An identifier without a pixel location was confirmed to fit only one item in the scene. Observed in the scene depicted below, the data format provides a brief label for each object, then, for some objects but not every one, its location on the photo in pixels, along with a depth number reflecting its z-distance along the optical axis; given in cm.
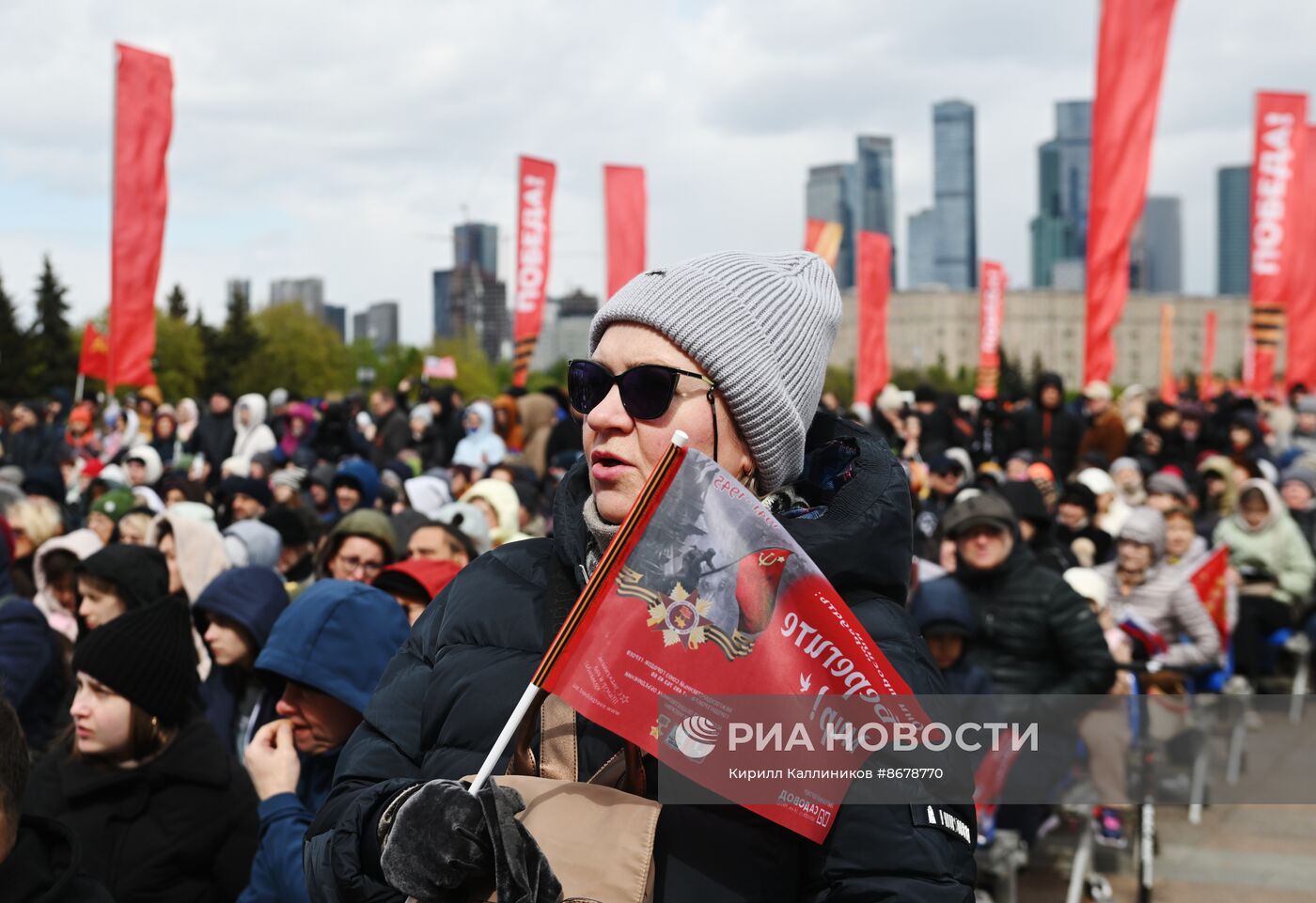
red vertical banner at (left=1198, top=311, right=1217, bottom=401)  4012
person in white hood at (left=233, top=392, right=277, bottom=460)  1368
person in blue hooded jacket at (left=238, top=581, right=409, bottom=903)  307
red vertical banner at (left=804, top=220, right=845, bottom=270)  2185
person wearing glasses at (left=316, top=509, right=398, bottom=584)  545
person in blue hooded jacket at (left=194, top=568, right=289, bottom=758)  442
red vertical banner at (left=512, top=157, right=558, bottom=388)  1856
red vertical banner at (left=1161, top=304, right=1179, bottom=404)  3612
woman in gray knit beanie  164
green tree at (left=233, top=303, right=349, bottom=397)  8075
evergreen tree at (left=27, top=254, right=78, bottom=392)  5838
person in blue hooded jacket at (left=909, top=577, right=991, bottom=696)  536
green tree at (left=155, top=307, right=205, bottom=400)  7012
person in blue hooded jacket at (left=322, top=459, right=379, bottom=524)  911
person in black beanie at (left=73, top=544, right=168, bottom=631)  510
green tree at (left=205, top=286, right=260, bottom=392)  7169
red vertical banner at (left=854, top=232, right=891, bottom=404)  2328
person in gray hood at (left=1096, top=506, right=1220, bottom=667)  727
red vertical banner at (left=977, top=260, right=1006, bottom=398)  2417
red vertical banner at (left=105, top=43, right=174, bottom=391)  1339
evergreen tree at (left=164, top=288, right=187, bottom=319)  8196
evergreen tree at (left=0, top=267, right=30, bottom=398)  5450
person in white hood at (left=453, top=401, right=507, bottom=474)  1183
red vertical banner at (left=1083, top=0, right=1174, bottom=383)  1224
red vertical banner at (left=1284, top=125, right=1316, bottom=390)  1800
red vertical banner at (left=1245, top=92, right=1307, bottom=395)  1616
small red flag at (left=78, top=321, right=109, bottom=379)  2100
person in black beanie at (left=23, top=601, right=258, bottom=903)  327
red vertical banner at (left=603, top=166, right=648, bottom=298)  1920
